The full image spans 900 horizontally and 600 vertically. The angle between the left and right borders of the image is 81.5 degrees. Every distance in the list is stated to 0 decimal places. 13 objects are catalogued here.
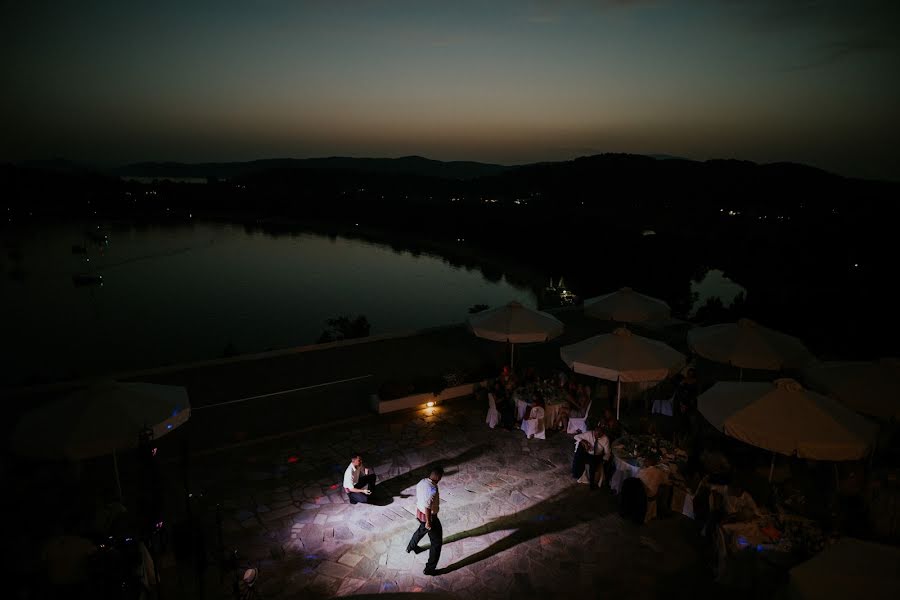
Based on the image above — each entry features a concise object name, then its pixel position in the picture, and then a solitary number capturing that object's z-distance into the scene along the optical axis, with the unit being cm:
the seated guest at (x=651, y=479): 747
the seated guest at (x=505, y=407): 1022
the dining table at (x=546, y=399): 1005
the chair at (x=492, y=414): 1030
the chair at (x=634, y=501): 742
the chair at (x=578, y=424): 989
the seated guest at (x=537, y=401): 988
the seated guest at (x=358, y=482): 766
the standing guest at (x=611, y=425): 865
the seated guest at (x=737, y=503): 646
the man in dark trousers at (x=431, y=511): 634
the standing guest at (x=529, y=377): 1095
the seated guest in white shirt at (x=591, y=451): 815
